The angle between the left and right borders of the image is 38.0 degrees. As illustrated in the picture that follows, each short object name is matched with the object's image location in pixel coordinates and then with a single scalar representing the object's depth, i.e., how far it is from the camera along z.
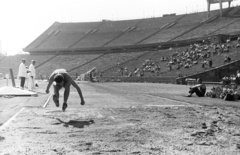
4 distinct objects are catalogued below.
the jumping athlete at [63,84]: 11.02
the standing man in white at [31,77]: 24.84
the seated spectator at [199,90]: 21.02
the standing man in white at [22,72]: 25.08
